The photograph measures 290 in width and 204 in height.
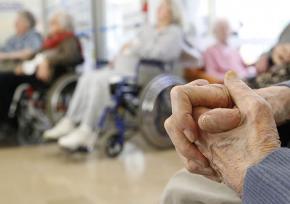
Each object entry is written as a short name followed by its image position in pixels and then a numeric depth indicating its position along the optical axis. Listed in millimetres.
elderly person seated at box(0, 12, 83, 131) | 3738
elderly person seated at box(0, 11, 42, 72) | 4016
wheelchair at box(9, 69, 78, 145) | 3723
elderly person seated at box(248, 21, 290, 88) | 1829
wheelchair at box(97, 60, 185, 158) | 3273
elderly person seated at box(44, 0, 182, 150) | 3311
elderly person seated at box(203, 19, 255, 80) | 3439
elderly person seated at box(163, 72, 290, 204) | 602
